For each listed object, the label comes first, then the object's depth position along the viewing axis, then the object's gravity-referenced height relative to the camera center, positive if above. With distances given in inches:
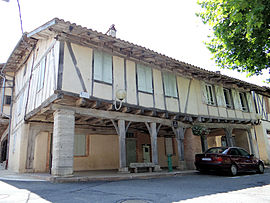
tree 263.4 +146.3
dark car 350.3 -16.4
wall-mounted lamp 338.3 +90.6
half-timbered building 300.7 +90.4
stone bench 357.4 -19.7
